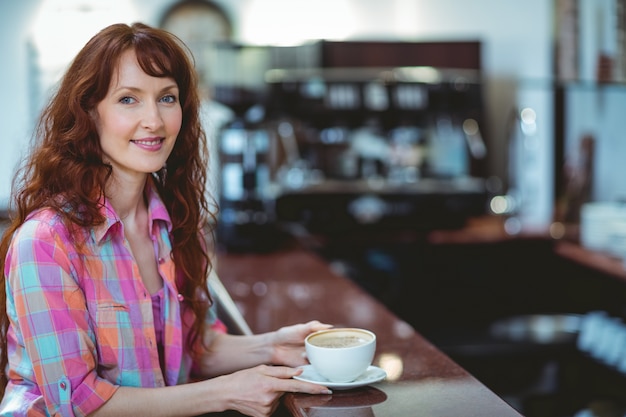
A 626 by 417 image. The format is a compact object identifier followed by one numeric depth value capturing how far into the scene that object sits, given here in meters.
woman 1.45
